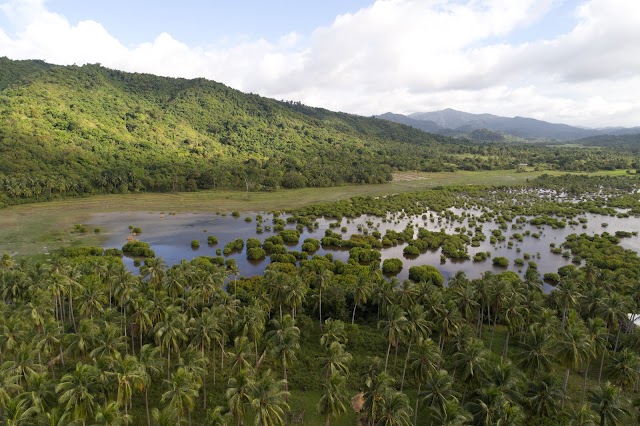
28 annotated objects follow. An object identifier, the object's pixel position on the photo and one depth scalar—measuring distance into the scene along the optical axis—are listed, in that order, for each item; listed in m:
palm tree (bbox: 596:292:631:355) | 49.09
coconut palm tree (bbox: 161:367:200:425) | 33.19
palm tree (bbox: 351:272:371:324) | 58.84
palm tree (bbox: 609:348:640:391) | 40.12
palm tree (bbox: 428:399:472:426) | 28.65
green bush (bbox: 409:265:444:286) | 81.19
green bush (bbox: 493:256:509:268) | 95.94
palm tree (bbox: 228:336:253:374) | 38.84
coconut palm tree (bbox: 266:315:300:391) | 39.70
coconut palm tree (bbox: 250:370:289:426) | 30.58
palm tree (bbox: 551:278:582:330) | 53.06
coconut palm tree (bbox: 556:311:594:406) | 38.50
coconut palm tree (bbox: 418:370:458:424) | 32.38
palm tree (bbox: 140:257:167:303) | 59.88
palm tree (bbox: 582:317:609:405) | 43.16
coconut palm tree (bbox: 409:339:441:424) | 37.55
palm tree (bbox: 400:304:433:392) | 44.81
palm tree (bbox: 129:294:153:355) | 46.69
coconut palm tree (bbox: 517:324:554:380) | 38.84
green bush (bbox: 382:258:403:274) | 89.75
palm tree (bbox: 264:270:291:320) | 54.97
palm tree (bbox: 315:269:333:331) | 59.69
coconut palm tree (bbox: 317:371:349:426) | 32.72
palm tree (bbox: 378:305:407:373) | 43.81
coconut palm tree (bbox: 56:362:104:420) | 31.25
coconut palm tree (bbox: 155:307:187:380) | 42.34
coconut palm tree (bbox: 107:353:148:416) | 33.72
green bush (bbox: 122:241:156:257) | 96.81
